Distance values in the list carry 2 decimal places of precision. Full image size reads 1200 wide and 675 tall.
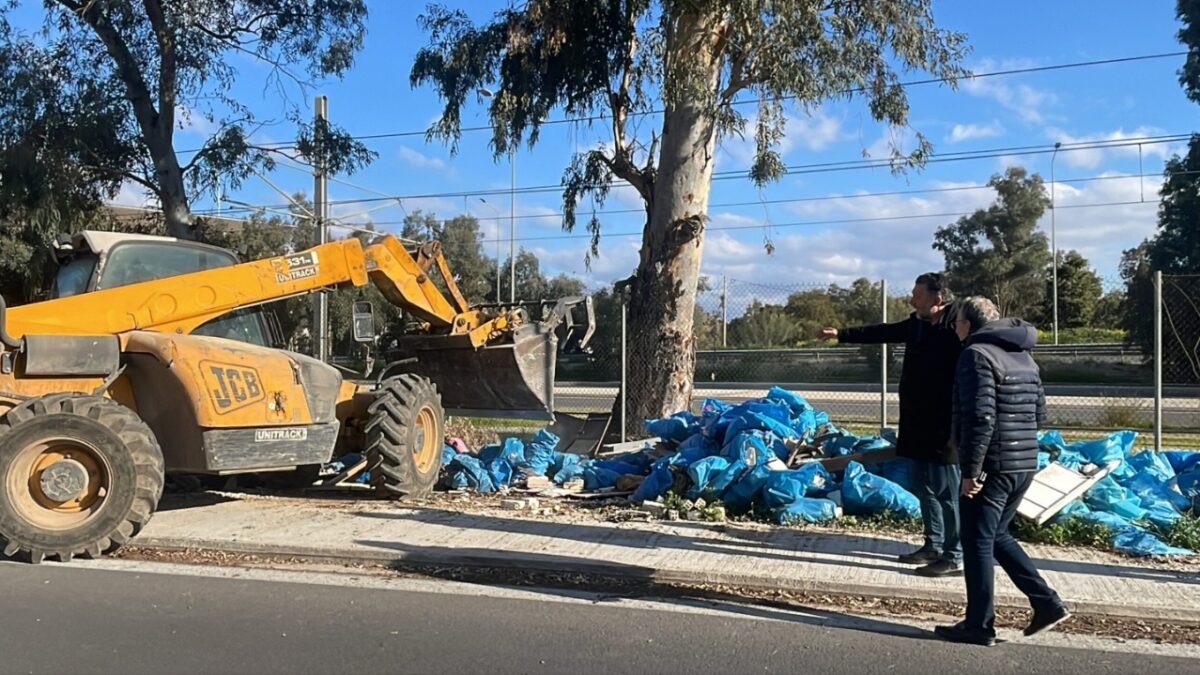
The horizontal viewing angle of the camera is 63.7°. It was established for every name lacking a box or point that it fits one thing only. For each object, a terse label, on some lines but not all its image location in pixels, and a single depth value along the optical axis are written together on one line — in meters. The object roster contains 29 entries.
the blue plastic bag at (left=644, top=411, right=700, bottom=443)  9.99
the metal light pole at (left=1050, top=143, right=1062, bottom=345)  43.51
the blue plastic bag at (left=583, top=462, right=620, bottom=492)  9.48
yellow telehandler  6.66
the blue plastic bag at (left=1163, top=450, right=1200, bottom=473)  8.46
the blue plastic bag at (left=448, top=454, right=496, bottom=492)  9.74
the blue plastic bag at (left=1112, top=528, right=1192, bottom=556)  6.86
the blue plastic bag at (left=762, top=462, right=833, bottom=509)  8.09
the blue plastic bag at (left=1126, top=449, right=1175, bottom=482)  8.17
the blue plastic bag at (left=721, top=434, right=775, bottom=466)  8.56
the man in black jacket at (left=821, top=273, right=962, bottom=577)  6.25
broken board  7.35
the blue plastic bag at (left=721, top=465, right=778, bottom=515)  8.22
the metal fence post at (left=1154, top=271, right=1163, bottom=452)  8.86
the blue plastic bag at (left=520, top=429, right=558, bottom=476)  10.06
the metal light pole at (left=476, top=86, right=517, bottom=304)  35.44
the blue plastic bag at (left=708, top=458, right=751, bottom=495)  8.31
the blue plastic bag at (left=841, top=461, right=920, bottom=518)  7.89
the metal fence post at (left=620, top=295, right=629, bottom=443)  11.26
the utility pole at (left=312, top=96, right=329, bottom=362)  16.02
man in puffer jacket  4.90
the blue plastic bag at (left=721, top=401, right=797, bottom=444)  9.15
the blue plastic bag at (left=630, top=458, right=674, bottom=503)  8.77
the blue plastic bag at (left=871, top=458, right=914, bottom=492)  8.46
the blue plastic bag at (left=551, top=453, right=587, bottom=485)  9.87
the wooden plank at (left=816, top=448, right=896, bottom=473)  8.45
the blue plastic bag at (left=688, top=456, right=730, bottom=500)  8.40
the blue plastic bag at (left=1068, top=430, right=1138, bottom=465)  8.32
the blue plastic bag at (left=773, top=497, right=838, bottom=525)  7.91
